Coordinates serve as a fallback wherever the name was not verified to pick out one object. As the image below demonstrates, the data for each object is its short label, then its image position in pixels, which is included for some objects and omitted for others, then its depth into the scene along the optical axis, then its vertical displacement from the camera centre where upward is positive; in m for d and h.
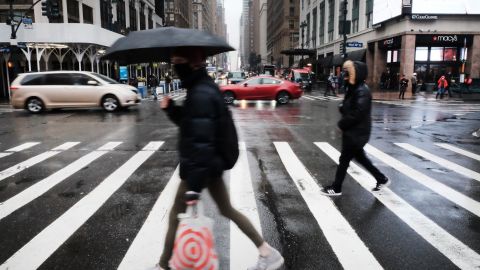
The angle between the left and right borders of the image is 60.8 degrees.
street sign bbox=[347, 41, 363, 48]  31.12 +2.52
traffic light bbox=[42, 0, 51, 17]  22.08 +3.75
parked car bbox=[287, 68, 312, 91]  36.53 -0.05
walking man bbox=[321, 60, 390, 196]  5.59 -0.56
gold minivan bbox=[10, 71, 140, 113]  18.12 -0.55
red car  22.89 -0.70
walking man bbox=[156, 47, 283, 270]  3.04 -0.43
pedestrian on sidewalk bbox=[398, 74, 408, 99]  26.51 -0.45
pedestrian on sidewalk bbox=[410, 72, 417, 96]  30.01 -0.49
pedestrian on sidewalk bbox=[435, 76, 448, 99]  27.27 -0.57
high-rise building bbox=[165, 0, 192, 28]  95.56 +15.27
